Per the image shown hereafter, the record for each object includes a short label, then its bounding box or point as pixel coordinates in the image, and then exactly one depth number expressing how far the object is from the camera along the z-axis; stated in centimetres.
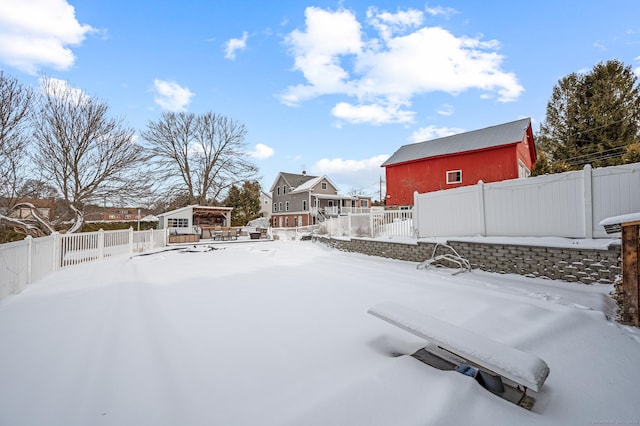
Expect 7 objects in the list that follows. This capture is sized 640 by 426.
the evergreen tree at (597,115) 1470
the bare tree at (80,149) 1079
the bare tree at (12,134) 914
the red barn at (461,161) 1472
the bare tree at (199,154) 2441
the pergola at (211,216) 2033
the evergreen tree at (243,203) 2869
